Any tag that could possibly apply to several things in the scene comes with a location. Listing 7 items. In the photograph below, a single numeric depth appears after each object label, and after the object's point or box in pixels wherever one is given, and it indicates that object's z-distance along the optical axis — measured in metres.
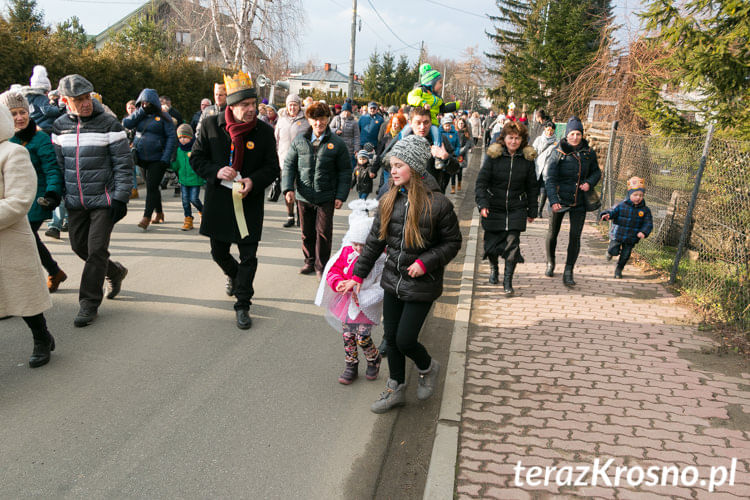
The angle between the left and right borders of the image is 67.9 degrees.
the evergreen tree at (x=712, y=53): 6.49
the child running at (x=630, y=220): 7.36
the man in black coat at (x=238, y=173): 5.07
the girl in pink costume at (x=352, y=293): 4.09
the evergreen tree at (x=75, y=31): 27.86
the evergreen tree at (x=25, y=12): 27.42
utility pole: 26.83
